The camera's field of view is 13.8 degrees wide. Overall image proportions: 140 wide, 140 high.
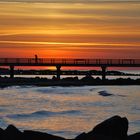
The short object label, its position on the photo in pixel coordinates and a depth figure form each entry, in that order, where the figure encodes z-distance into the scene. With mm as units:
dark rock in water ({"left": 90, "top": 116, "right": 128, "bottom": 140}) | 19562
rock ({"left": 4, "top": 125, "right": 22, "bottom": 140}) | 18792
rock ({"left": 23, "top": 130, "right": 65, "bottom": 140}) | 18484
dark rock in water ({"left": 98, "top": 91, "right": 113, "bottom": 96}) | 58347
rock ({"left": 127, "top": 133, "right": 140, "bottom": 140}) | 19734
